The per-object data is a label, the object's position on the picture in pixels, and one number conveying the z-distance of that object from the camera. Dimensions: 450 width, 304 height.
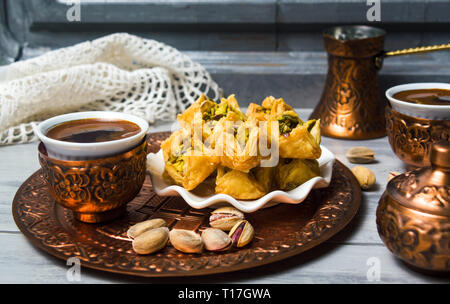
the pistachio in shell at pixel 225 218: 0.65
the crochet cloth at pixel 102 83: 1.01
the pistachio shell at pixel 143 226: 0.63
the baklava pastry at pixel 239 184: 0.68
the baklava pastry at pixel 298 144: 0.70
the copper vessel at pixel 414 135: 0.77
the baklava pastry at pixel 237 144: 0.66
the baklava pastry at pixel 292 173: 0.71
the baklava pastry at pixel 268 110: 0.76
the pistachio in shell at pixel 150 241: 0.59
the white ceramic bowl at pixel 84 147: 0.61
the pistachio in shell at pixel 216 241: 0.60
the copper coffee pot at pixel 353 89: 0.98
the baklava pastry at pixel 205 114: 0.73
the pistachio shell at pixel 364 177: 0.79
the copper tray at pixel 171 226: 0.56
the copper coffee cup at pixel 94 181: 0.62
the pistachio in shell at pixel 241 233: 0.61
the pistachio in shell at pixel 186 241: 0.59
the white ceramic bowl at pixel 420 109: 0.76
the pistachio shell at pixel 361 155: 0.90
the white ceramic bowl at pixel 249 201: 0.66
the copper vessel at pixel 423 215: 0.52
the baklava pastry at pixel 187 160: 0.69
